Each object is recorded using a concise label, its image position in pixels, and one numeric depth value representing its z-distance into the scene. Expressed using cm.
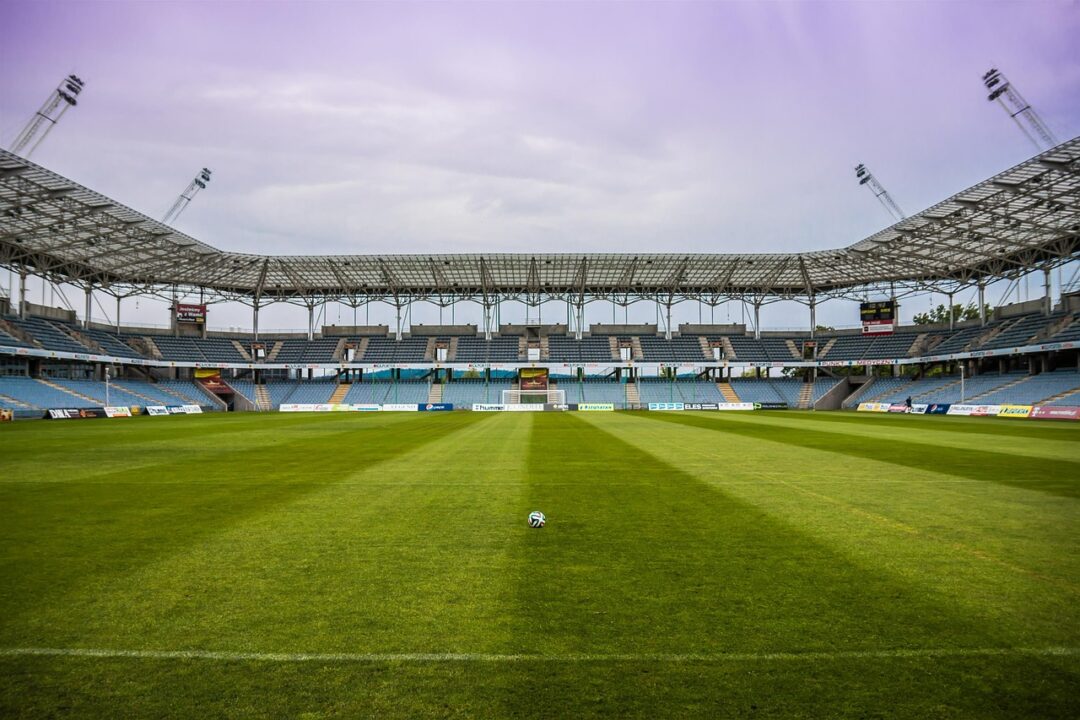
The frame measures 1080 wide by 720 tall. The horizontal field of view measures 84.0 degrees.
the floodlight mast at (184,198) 7575
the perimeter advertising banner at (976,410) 4109
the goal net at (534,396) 6600
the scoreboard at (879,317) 6247
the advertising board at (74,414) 4053
